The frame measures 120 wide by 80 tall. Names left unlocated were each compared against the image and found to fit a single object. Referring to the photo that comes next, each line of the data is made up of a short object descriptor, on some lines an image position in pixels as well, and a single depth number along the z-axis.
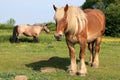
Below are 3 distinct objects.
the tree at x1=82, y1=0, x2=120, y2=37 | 53.19
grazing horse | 37.92
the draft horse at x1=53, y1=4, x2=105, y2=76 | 13.07
